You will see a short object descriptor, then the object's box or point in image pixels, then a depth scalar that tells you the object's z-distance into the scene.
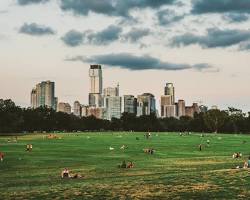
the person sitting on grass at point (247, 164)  51.67
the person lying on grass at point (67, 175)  43.19
